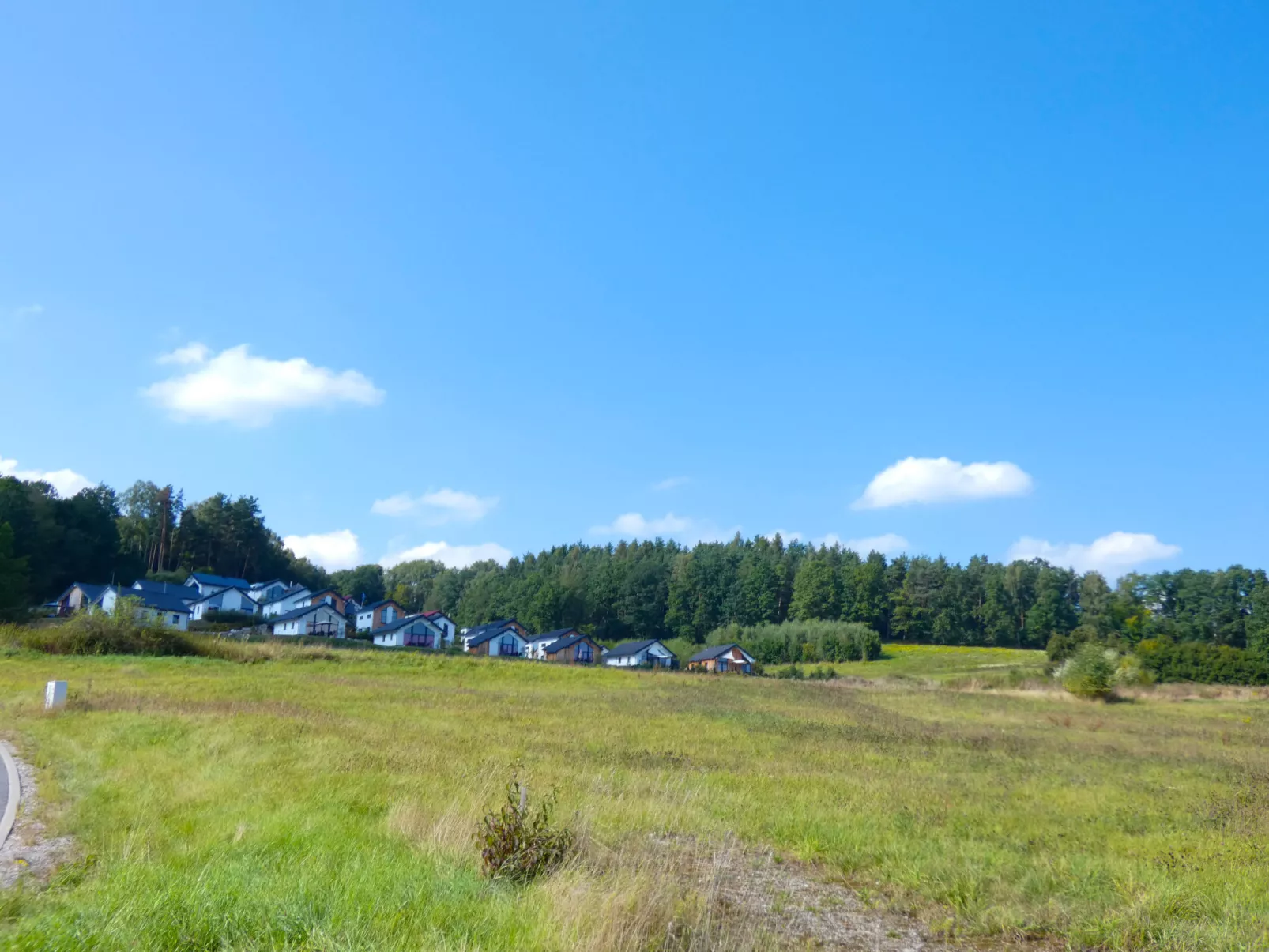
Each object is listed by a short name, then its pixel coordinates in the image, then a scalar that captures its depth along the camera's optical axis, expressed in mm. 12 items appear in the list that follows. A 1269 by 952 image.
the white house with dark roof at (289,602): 105688
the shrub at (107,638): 46469
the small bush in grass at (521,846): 7738
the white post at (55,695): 21312
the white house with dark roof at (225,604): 95625
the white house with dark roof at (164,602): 83438
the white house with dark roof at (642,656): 96062
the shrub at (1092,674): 50594
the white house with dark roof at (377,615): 115625
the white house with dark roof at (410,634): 98062
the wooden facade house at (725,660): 93438
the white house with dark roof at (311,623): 92750
